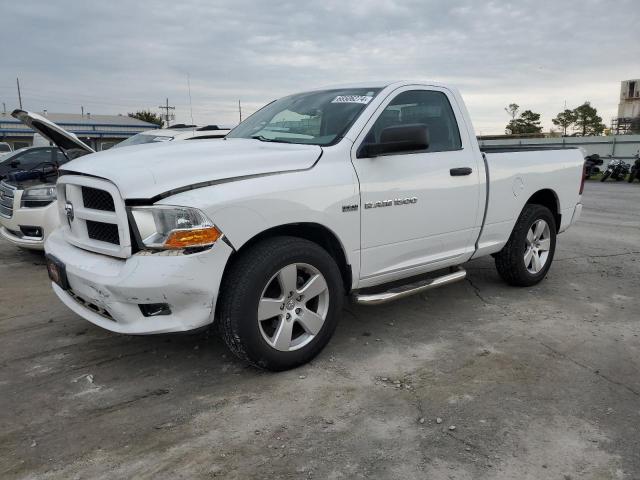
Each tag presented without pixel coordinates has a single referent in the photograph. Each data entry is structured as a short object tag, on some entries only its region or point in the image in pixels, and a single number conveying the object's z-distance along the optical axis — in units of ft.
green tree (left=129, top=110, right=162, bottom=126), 268.13
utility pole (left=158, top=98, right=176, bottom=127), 207.55
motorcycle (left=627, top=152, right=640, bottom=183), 62.44
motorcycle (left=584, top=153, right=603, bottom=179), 63.23
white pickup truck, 9.84
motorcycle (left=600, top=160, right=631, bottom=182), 66.95
